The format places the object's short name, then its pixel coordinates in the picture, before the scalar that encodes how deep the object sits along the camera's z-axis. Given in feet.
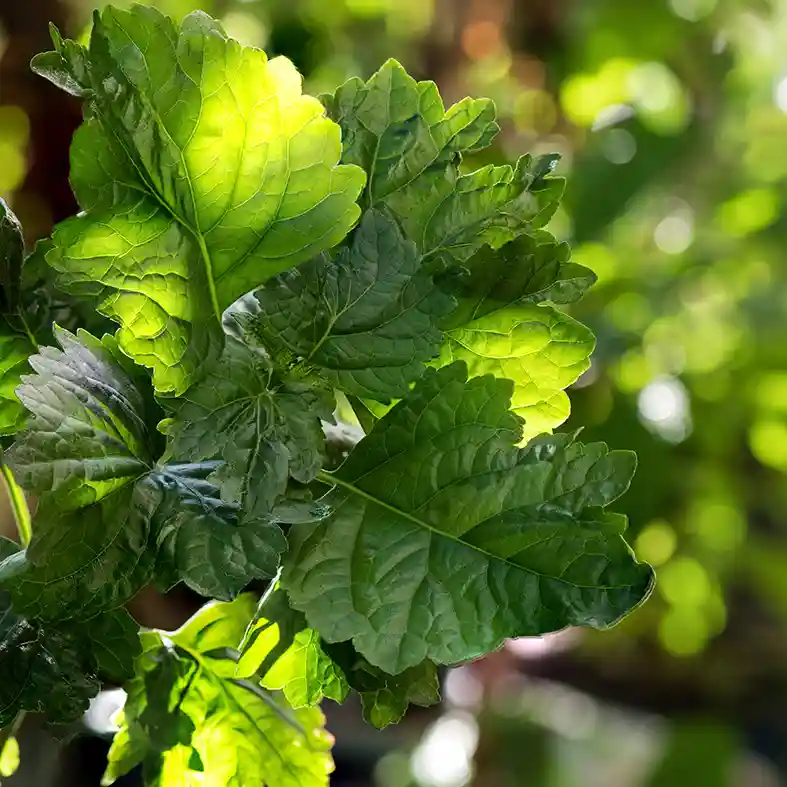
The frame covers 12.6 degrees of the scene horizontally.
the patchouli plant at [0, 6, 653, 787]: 3.74
